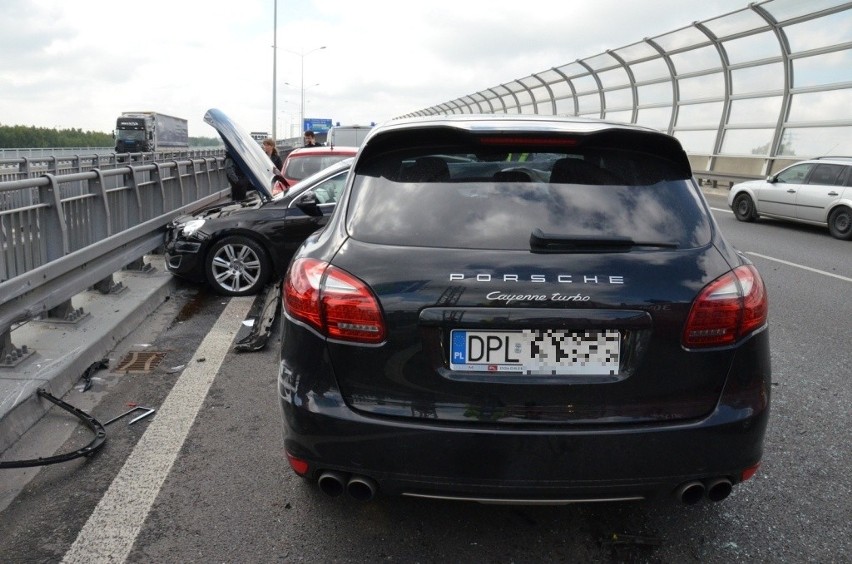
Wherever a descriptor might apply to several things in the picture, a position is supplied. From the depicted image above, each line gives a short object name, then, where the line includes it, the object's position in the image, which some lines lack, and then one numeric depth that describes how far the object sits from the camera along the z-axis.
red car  10.14
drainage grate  4.88
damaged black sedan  7.43
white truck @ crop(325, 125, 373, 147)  22.50
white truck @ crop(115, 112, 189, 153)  47.53
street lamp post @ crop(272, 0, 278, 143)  44.19
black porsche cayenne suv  2.32
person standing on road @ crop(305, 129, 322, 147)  17.55
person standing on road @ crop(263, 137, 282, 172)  15.87
